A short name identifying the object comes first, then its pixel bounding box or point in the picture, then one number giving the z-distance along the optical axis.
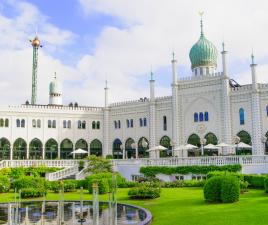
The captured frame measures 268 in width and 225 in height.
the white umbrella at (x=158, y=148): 50.77
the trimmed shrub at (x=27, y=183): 30.40
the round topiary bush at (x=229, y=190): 21.11
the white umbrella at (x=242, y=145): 44.65
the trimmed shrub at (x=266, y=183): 24.20
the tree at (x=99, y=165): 43.84
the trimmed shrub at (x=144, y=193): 24.89
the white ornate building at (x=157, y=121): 48.81
